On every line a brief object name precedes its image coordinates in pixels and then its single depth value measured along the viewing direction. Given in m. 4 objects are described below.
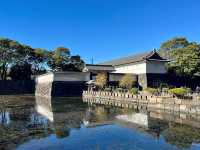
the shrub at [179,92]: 14.12
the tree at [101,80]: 26.20
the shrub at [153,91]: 17.64
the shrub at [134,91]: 20.08
